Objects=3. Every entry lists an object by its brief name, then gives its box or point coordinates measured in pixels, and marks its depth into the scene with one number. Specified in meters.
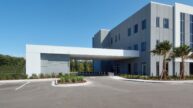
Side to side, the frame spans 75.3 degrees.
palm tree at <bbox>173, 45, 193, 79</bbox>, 18.83
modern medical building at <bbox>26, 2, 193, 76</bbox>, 20.33
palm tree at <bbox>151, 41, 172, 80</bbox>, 18.11
